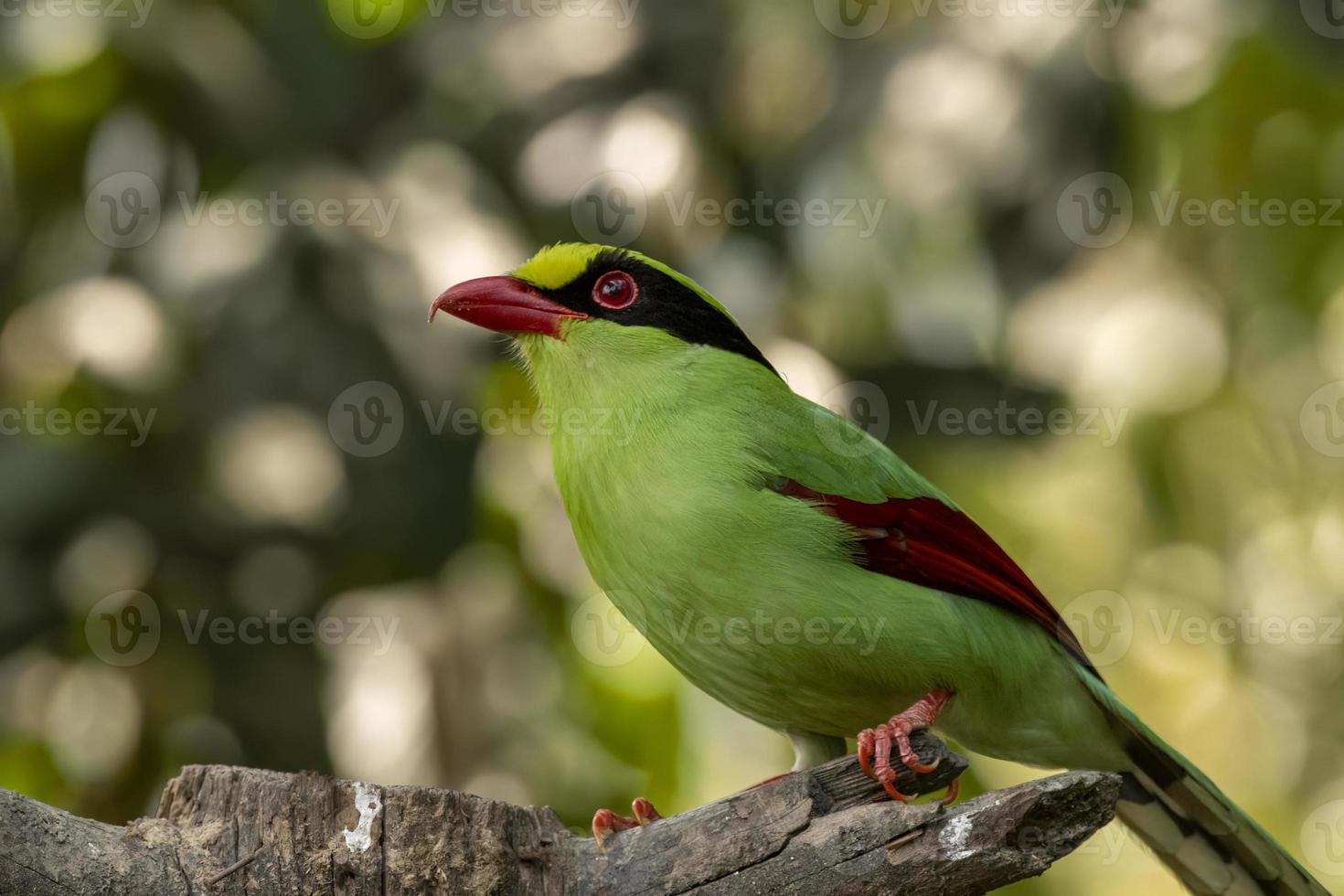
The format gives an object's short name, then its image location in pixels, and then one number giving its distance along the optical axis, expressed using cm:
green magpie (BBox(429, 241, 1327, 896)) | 725
